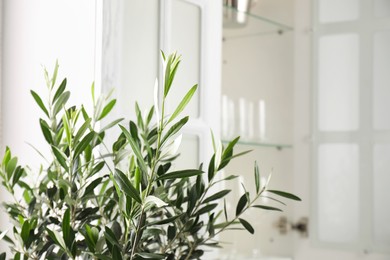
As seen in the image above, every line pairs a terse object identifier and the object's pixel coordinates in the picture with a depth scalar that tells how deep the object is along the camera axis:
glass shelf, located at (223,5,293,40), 2.34
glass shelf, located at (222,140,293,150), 2.28
